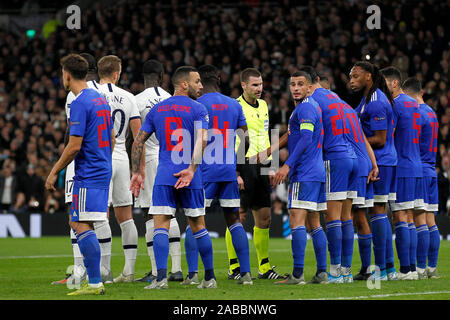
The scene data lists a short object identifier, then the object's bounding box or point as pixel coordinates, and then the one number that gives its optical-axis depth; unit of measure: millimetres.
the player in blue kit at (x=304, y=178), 18000
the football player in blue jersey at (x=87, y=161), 15609
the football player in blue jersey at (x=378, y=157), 19375
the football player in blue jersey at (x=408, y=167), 20156
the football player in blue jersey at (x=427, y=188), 20734
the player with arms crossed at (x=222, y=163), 18609
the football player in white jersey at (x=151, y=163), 20062
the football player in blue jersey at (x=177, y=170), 16906
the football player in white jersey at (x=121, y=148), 19719
